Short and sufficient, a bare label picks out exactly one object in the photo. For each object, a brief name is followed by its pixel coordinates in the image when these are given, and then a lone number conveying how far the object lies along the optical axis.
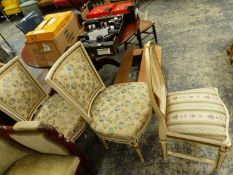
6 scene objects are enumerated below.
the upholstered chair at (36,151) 1.33
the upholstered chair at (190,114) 1.31
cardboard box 2.10
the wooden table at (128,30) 2.20
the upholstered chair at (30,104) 1.69
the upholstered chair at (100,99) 1.52
